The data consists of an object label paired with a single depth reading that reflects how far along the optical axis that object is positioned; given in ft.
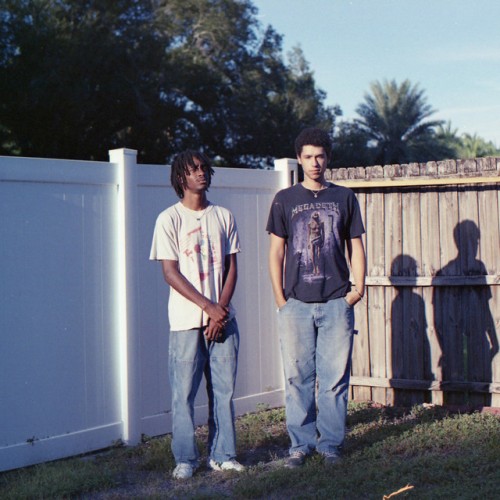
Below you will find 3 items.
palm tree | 162.30
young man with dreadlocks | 15.98
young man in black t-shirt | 17.11
